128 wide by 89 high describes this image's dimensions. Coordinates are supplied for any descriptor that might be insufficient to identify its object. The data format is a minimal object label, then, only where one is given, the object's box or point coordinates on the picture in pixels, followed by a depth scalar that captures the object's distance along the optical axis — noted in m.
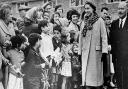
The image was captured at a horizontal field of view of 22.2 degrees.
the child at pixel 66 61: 7.18
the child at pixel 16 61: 6.21
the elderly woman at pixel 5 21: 6.31
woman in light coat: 6.75
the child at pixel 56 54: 7.14
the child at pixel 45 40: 7.02
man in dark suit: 7.03
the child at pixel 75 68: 7.25
